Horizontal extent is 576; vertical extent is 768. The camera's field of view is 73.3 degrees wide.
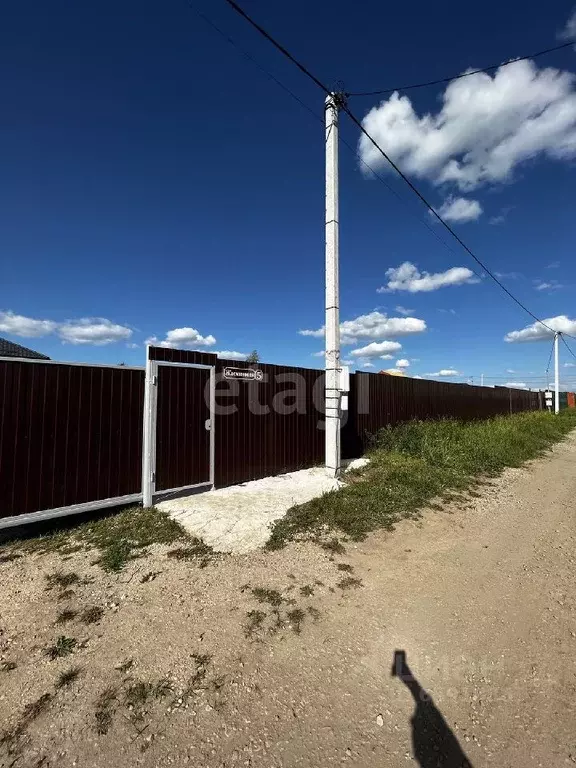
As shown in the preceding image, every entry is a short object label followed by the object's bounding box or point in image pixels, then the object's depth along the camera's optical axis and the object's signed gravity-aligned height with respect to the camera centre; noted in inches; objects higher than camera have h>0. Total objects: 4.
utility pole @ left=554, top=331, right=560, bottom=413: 1179.3 +74.8
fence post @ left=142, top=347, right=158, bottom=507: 215.0 -21.8
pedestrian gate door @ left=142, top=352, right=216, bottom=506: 217.2 -17.7
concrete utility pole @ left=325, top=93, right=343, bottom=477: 283.1 +76.8
